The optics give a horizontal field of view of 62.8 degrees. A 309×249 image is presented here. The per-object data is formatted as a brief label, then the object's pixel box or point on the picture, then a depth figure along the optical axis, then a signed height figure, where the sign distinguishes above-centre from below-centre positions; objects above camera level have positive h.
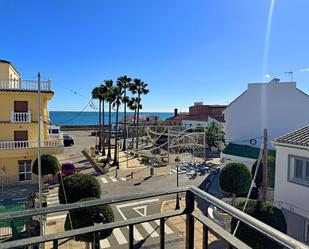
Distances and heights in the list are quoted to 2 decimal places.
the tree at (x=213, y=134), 36.81 -2.24
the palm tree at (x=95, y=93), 32.14 +3.04
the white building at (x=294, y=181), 10.34 -2.61
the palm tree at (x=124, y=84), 32.59 +4.39
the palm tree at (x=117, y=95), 30.98 +2.71
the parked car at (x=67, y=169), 22.17 -4.65
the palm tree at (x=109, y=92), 30.81 +3.05
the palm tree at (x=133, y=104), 36.01 +1.97
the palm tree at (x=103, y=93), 30.95 +2.96
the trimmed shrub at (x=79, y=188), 12.41 -3.52
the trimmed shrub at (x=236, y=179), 14.66 -3.53
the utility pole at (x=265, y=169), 12.01 -2.39
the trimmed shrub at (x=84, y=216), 8.62 -3.54
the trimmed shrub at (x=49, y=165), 18.61 -3.61
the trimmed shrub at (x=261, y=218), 8.52 -3.63
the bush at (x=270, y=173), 16.19 -3.46
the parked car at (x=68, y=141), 44.04 -4.27
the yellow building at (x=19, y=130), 19.94 -1.15
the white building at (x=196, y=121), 49.04 -0.54
